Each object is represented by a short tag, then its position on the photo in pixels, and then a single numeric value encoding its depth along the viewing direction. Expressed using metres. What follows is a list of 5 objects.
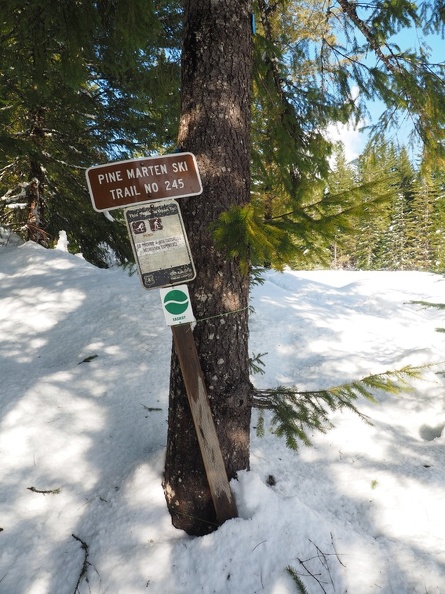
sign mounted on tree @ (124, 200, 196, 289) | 2.11
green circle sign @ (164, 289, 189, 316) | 2.15
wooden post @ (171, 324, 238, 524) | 2.20
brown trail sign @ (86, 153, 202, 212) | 2.04
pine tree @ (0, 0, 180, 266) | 3.61
